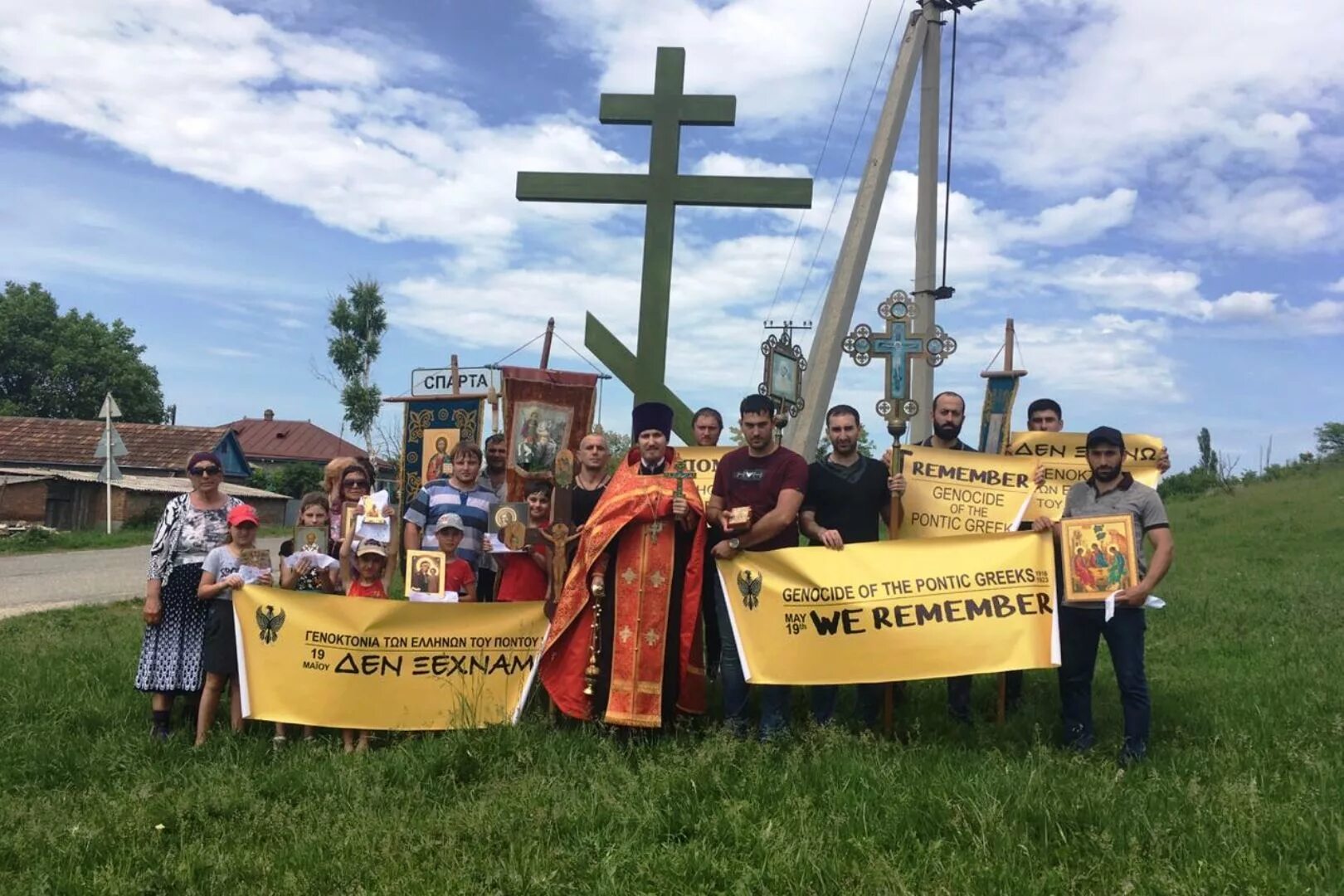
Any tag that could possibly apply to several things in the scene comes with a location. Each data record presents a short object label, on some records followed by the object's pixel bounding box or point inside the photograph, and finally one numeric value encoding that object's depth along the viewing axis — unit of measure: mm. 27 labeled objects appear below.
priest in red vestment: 5562
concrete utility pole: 12758
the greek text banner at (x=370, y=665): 5805
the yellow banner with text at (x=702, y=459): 7566
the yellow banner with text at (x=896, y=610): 5359
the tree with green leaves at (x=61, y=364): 49594
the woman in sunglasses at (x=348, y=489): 6691
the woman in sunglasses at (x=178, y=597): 5902
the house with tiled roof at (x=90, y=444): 37812
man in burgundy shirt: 5480
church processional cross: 7156
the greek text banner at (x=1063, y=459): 6250
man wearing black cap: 5137
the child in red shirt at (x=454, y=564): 6203
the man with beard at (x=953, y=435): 6210
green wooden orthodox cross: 8617
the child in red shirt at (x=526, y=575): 6301
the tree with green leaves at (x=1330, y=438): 52488
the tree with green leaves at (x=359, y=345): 34719
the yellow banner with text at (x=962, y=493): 6039
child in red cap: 5840
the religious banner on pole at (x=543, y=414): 7523
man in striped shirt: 6371
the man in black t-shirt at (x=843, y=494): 5668
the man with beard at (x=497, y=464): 7297
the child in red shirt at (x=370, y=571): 6113
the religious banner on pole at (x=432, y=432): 8531
